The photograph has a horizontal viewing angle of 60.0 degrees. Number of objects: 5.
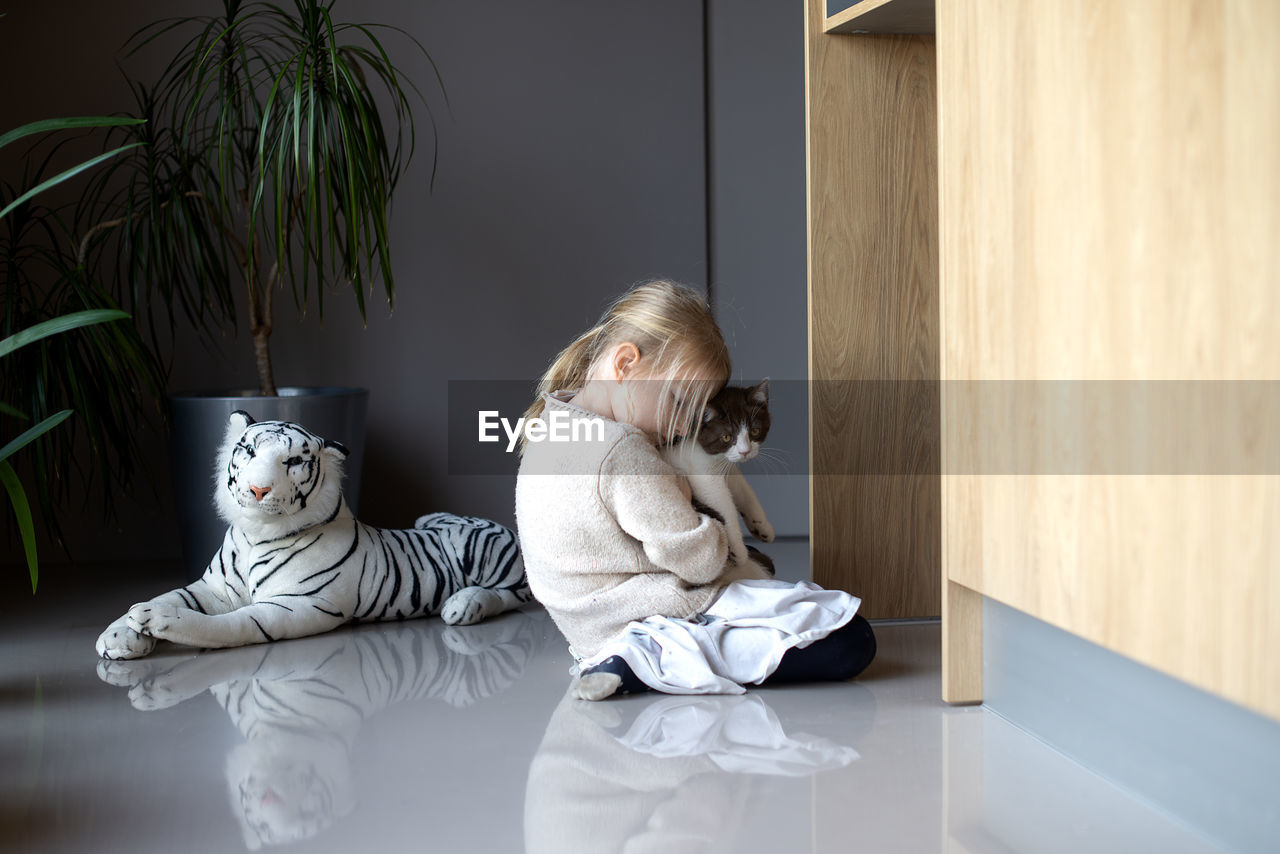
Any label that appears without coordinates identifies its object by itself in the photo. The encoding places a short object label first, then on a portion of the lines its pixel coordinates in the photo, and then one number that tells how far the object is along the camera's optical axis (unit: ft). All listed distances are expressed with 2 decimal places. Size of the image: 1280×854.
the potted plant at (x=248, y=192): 7.39
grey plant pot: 7.64
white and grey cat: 5.75
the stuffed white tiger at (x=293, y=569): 6.14
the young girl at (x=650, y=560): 5.27
